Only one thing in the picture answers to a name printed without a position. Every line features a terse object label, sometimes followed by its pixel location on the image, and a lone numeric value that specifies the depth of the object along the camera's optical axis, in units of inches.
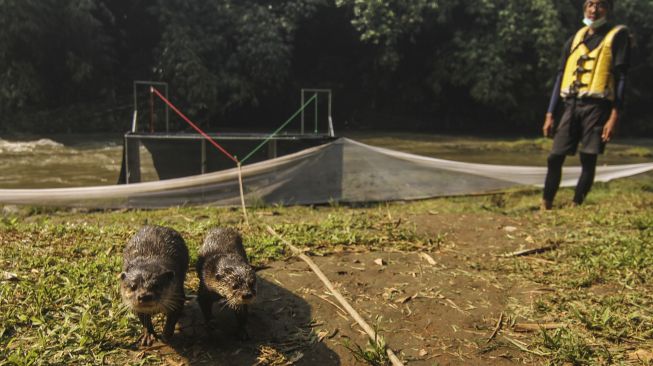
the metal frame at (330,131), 270.8
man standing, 206.4
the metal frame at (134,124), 272.1
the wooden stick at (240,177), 217.9
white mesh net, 222.7
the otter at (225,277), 104.1
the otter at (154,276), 95.3
